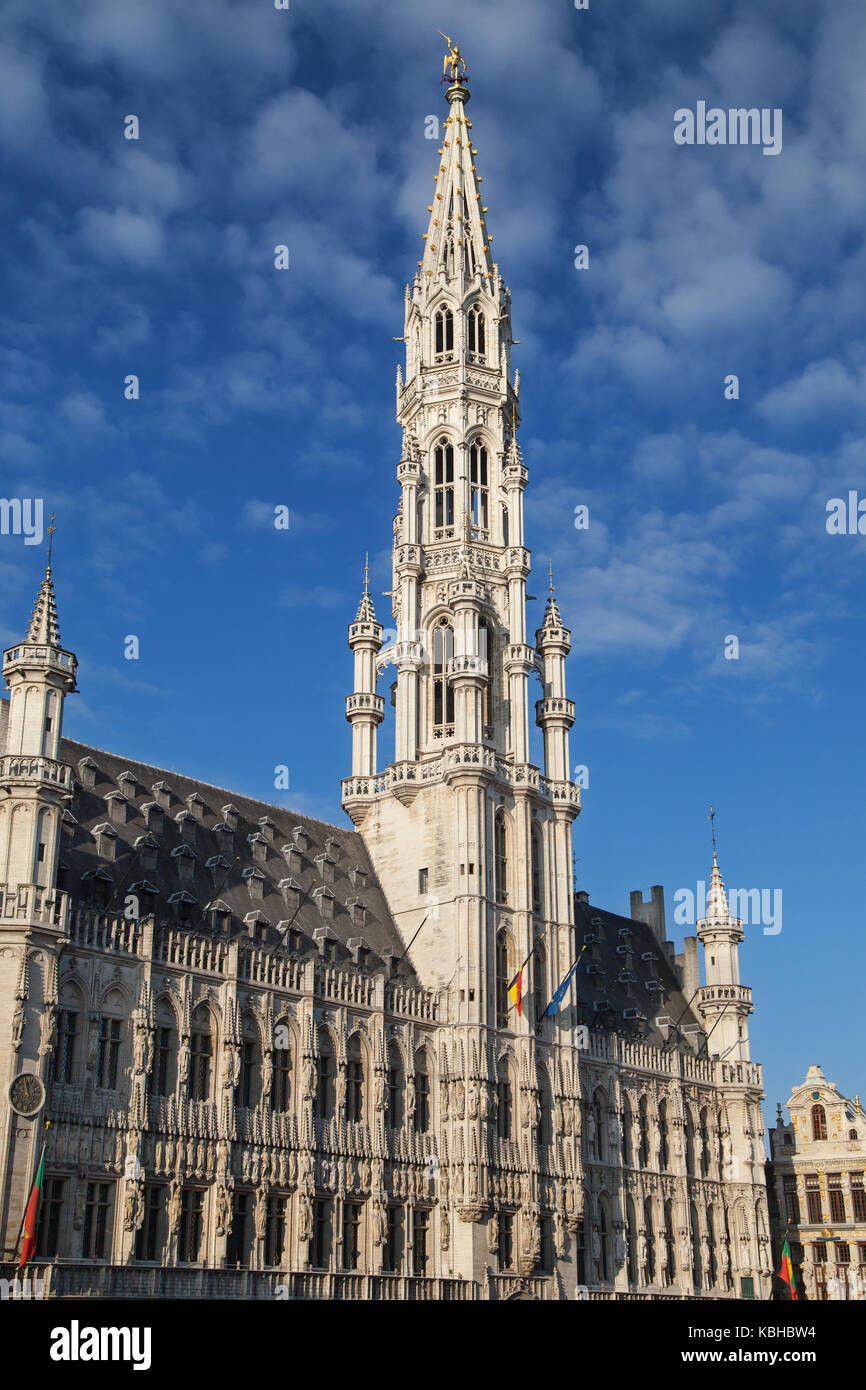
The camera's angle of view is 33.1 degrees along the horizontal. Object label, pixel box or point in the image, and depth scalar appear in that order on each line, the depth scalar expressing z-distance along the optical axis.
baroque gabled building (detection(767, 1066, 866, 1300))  88.00
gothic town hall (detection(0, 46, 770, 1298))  50.62
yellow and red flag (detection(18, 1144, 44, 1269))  45.25
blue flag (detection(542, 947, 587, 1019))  66.06
